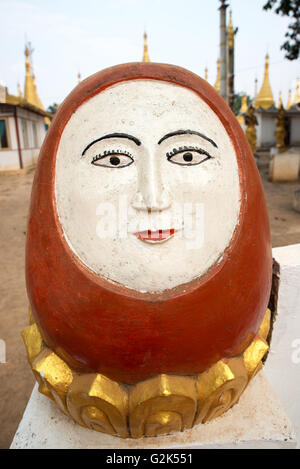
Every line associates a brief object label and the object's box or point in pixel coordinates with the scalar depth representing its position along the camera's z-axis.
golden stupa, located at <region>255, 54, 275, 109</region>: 19.58
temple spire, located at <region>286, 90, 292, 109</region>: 31.97
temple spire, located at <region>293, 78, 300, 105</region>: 27.36
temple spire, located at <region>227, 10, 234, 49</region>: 9.96
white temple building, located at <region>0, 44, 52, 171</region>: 12.11
